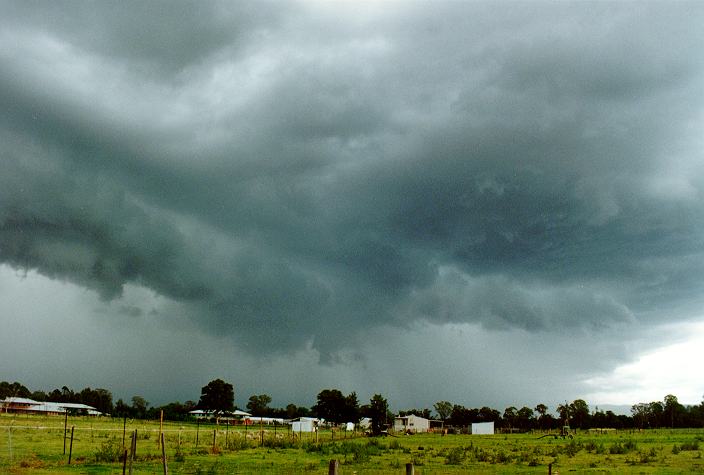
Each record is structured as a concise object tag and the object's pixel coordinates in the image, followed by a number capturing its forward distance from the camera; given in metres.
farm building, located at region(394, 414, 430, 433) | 170.75
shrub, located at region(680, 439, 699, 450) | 56.84
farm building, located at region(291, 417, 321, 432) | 146.26
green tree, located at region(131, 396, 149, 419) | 169.38
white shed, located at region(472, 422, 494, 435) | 164.25
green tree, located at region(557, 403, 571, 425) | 184.27
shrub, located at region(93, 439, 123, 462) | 36.44
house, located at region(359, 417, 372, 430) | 179.50
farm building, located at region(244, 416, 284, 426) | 178.94
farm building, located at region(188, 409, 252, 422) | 178.35
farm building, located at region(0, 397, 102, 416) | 168.25
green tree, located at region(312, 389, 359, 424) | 127.56
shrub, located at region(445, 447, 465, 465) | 40.68
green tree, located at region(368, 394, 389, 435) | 125.62
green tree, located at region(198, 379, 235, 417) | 172.75
